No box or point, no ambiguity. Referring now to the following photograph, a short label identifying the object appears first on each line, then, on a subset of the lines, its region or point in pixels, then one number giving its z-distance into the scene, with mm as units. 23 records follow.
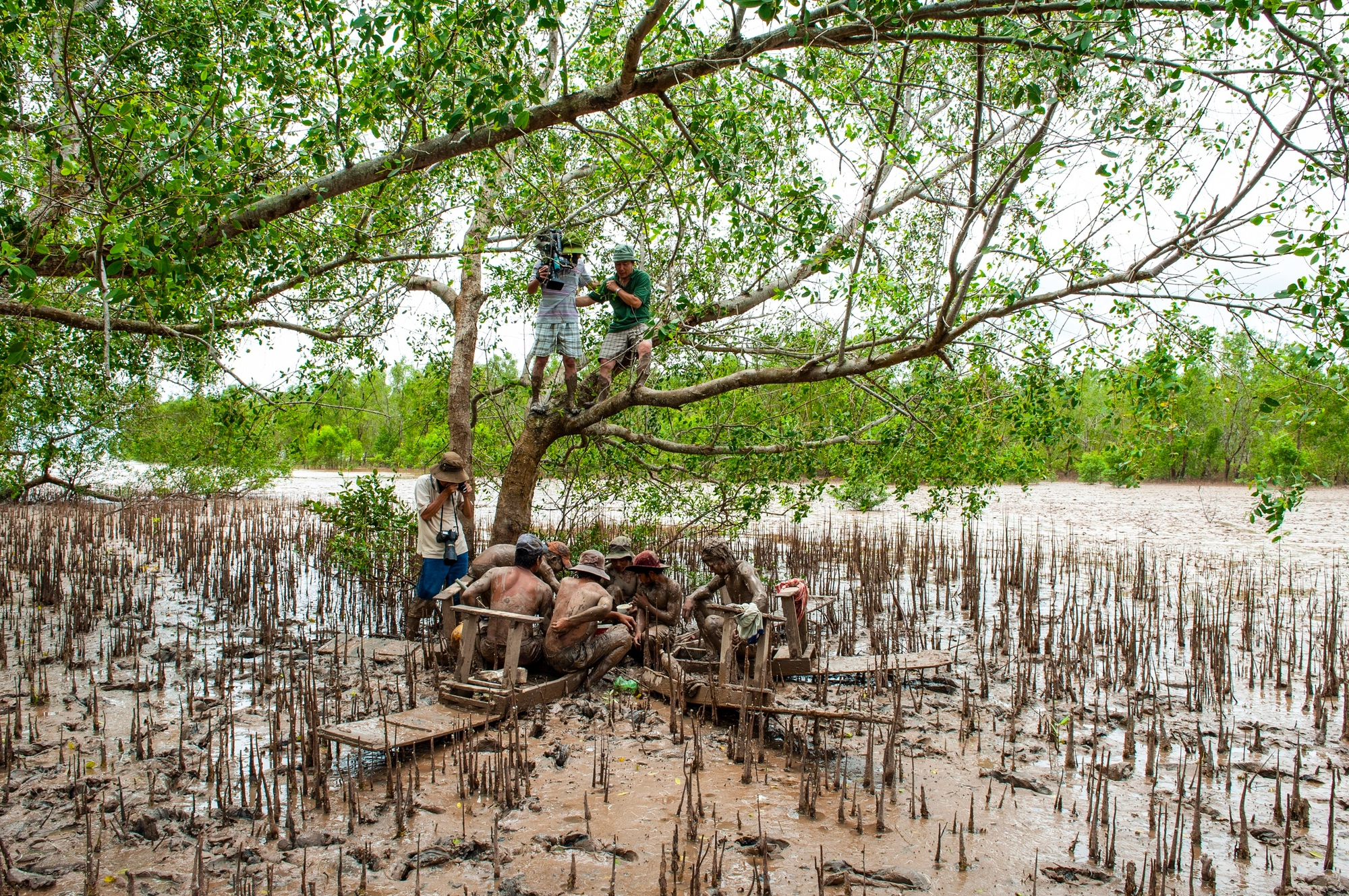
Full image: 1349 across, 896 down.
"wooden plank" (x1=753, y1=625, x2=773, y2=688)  4797
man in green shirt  6066
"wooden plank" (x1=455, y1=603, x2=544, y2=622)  4531
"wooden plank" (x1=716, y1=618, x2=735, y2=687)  4746
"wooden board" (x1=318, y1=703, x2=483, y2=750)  4008
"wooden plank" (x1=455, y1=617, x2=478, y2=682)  4848
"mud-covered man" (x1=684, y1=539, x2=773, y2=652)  5234
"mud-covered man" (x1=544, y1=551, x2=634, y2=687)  5172
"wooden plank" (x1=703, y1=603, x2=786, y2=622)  4738
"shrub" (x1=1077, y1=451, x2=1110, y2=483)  24234
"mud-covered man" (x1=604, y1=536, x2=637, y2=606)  6070
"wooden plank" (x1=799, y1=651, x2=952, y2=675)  5379
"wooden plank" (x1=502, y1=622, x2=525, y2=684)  4672
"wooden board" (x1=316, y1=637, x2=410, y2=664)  5941
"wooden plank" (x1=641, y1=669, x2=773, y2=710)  4523
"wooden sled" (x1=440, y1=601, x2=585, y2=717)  4625
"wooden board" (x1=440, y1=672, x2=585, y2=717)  4613
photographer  5973
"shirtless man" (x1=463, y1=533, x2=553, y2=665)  5086
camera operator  6176
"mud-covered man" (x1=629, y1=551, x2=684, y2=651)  5906
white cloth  4828
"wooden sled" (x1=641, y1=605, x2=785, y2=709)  4637
